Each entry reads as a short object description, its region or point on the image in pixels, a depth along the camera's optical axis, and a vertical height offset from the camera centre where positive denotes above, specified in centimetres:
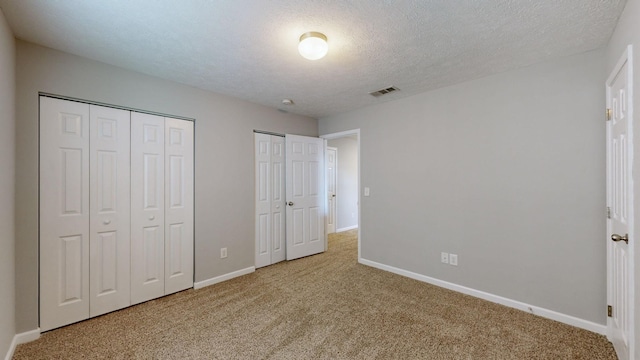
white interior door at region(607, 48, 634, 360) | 157 -18
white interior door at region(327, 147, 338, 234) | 617 -11
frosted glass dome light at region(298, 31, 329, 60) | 190 +102
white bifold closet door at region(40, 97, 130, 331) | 219 -28
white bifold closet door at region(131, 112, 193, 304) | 267 -28
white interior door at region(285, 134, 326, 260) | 412 -25
